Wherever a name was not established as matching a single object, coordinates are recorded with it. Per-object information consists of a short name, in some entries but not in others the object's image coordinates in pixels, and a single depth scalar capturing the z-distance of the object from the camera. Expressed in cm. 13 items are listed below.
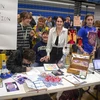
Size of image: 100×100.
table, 102
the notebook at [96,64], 154
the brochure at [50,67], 146
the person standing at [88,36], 189
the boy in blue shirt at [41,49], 177
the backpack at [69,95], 149
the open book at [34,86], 107
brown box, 139
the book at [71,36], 167
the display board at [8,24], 110
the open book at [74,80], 122
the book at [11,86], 107
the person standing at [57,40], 168
